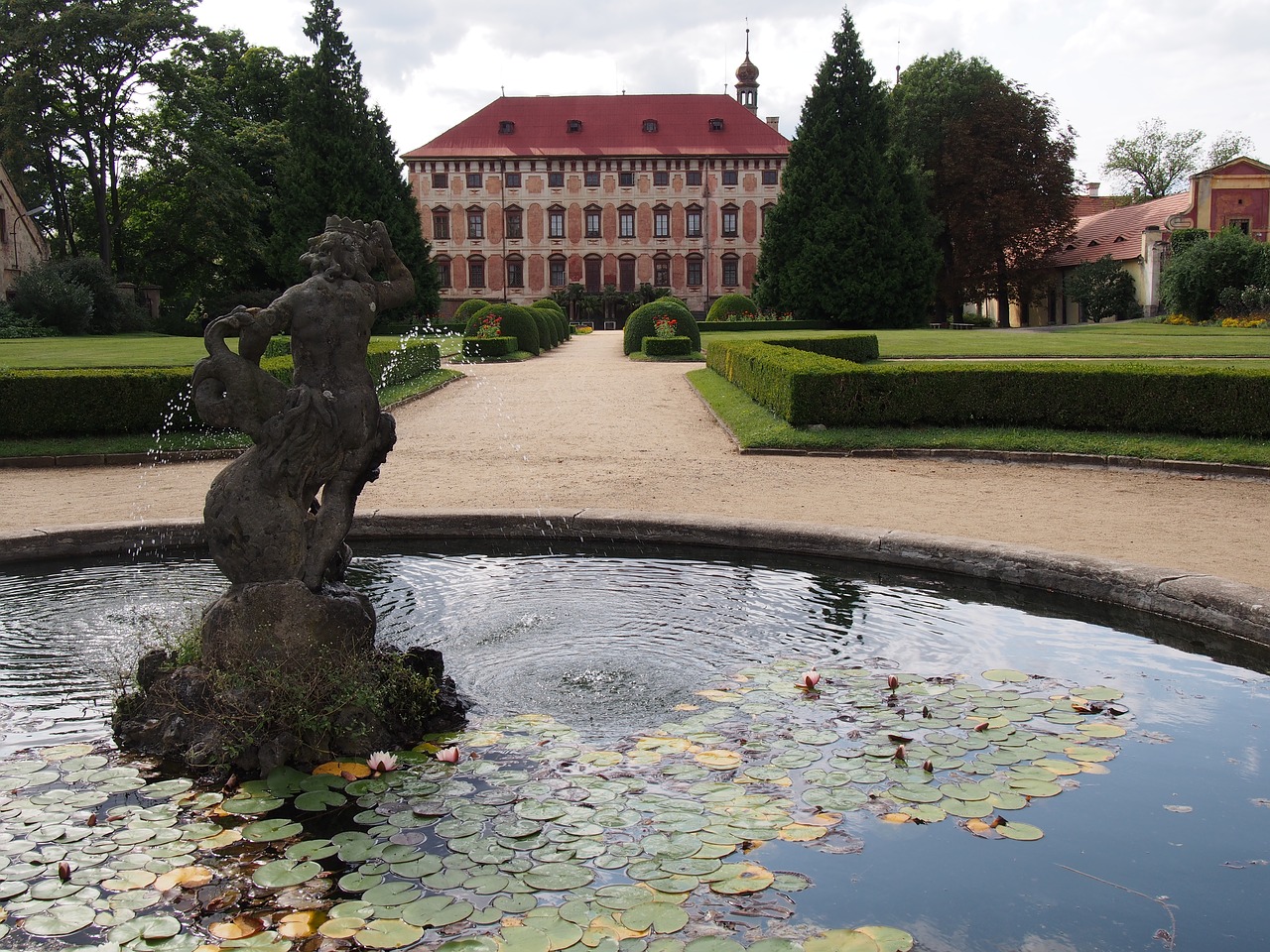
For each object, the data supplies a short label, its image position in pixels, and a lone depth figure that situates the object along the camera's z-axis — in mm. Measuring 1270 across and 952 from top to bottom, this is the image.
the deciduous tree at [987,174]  43125
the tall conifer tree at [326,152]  40531
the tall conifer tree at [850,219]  40375
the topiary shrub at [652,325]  28641
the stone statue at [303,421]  4234
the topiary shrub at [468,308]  35656
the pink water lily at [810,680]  4609
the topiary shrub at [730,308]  41406
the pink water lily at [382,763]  3781
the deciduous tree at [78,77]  34969
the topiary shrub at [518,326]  28469
